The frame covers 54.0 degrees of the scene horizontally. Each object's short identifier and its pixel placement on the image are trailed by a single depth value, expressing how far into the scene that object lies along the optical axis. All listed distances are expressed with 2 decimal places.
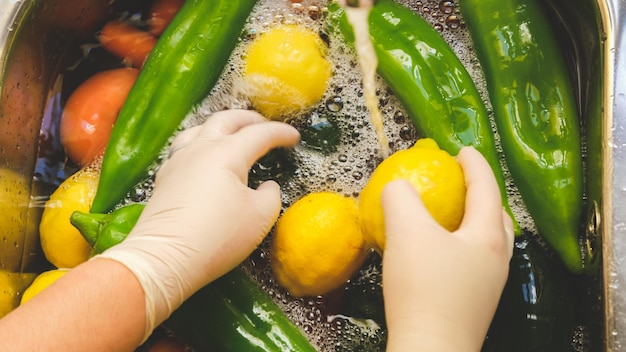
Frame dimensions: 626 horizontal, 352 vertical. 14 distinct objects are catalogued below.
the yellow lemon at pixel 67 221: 1.05
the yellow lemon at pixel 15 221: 1.05
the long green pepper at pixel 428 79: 1.02
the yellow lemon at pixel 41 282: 1.01
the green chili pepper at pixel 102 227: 0.93
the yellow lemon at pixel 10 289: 1.03
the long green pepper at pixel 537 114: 0.98
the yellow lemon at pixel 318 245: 0.93
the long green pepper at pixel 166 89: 1.06
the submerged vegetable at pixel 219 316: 0.94
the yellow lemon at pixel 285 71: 1.05
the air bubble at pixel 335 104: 1.12
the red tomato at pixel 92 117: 1.13
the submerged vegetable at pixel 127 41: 1.20
